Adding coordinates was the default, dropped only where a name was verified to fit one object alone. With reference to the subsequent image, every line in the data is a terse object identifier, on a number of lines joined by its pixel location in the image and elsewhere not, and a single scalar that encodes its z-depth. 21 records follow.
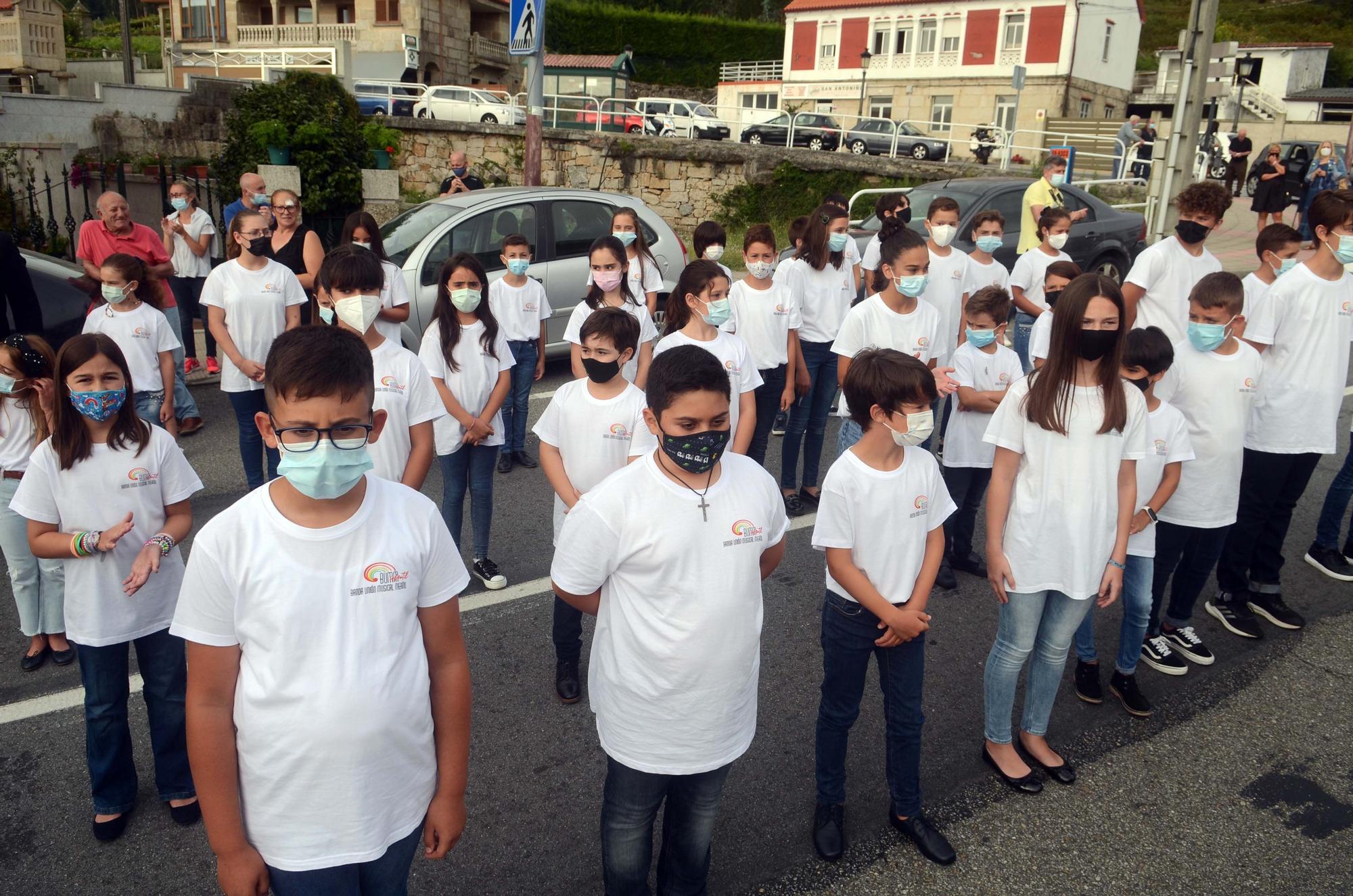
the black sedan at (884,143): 26.80
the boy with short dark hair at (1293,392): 4.69
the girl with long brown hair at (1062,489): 3.35
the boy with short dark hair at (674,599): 2.45
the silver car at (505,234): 8.31
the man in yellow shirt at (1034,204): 9.55
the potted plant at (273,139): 13.60
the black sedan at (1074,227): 11.76
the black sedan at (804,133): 28.31
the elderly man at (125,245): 7.27
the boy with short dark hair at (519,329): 6.51
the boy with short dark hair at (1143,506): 3.74
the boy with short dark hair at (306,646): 1.92
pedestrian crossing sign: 11.59
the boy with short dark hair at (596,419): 3.76
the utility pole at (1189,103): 10.44
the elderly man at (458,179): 11.98
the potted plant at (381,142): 16.47
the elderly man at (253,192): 8.66
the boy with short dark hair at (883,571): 3.01
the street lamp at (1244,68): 45.24
